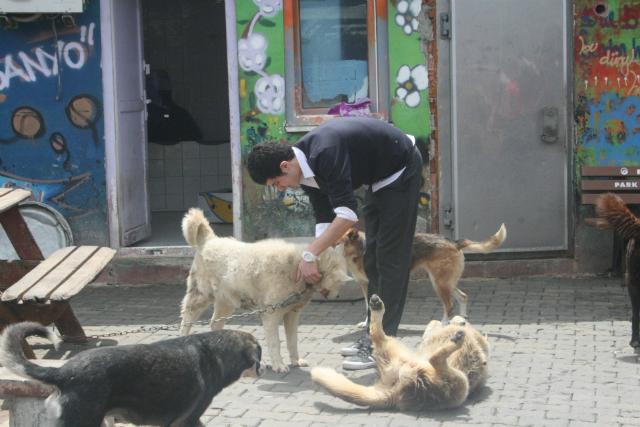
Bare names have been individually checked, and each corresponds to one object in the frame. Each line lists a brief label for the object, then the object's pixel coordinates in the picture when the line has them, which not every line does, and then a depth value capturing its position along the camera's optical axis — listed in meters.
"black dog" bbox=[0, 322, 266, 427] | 2.89
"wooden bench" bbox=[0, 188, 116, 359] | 4.54
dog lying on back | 3.80
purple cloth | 7.32
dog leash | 4.55
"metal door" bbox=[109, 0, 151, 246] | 7.88
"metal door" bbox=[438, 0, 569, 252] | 7.45
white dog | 4.59
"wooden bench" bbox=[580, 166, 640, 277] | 7.41
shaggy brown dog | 4.96
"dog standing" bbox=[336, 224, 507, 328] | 5.85
